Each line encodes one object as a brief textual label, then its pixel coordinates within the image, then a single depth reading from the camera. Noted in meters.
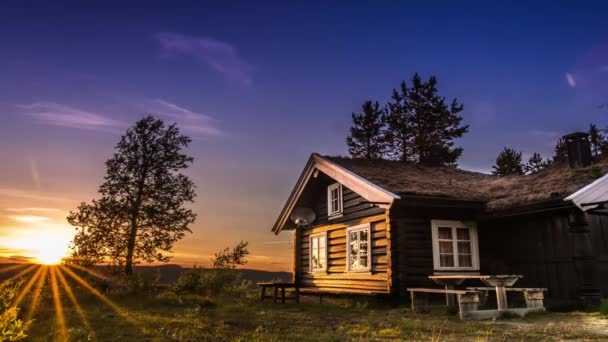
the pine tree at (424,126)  39.00
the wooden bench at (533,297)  12.57
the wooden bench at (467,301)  11.44
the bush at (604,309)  11.10
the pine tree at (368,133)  41.50
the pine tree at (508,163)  42.91
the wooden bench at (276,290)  18.86
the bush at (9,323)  4.54
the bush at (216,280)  21.19
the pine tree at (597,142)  37.22
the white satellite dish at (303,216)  21.31
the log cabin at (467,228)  13.66
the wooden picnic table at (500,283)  11.95
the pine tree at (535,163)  44.72
